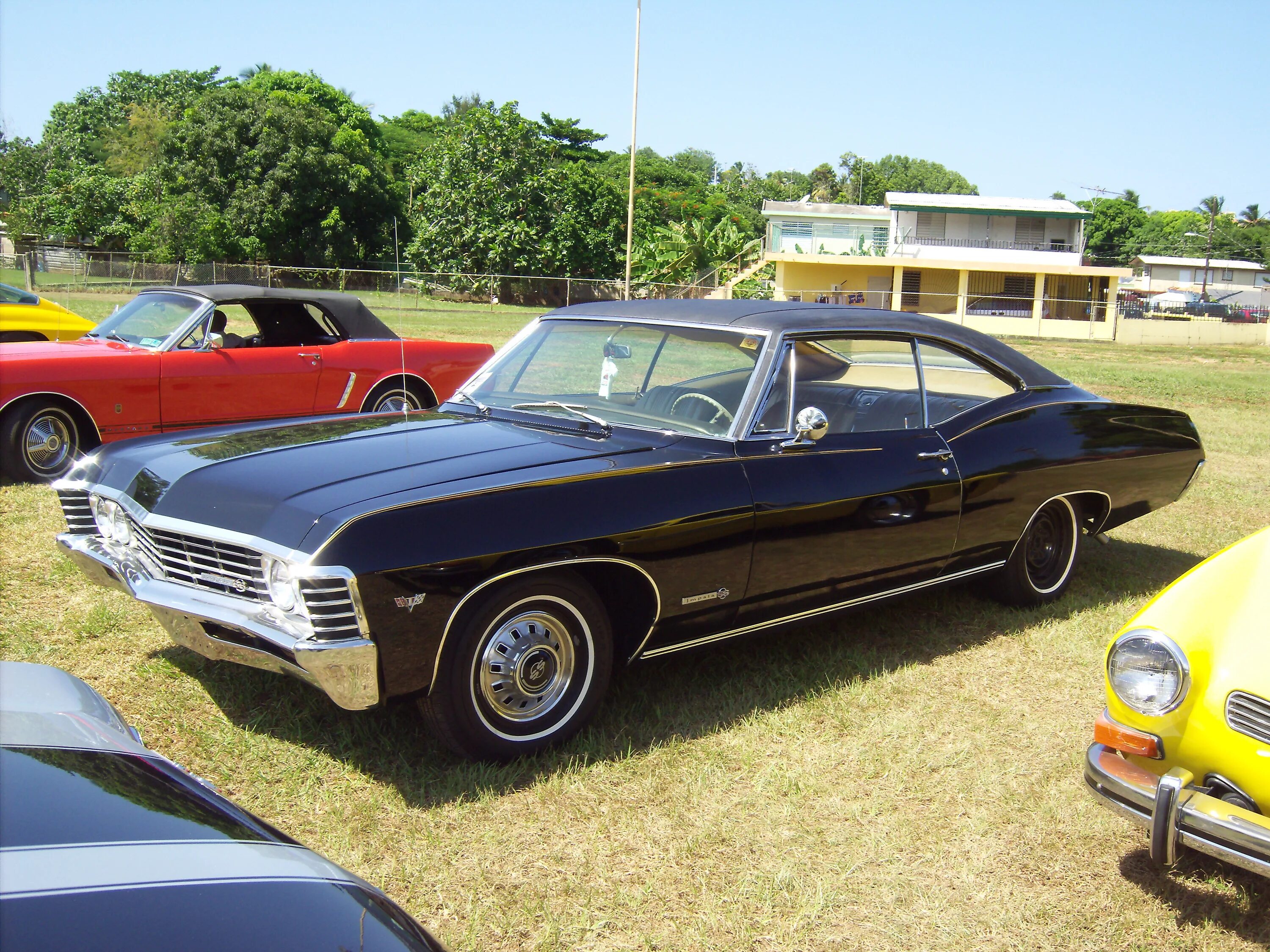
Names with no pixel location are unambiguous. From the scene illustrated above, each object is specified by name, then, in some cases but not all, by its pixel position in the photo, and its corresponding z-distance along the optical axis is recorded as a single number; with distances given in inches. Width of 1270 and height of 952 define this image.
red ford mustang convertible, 272.2
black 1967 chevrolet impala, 118.4
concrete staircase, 1676.9
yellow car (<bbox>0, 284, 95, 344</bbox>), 408.2
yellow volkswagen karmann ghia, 99.7
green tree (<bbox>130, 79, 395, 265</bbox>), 1619.1
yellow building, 1732.3
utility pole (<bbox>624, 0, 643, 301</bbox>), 1165.7
